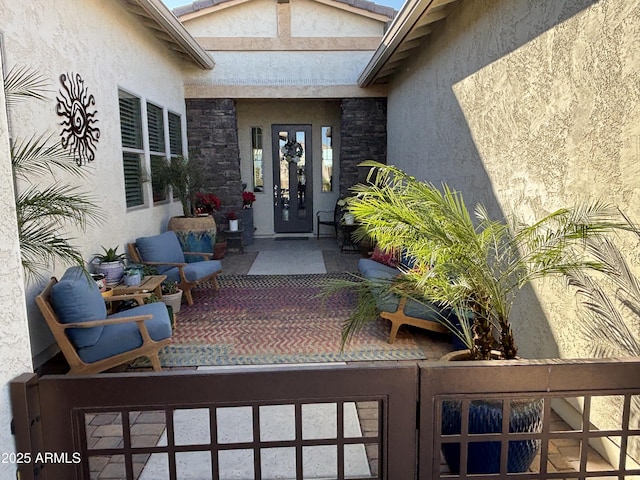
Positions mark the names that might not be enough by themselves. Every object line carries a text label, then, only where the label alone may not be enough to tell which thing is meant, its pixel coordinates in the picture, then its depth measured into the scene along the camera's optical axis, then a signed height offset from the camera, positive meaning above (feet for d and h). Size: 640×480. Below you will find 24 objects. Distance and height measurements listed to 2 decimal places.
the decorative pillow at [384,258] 17.46 -3.29
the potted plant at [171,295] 16.90 -4.35
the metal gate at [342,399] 4.64 -2.35
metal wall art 14.28 +2.17
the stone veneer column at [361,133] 30.45 +3.11
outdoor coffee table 14.64 -3.55
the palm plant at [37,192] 10.47 -0.29
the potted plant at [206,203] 26.91 -1.36
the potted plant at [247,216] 32.37 -2.64
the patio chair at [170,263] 18.29 -3.41
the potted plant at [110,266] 15.31 -2.91
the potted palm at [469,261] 7.15 -1.42
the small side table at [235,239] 30.14 -3.96
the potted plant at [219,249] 27.99 -4.34
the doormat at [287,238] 35.50 -4.66
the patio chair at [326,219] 34.17 -3.24
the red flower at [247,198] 32.39 -1.31
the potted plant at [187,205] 23.24 -1.33
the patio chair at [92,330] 10.96 -3.80
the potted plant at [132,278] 15.28 -3.30
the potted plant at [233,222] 30.01 -2.80
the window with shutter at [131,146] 19.57 +1.60
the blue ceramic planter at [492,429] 7.16 -4.13
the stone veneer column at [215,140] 29.60 +2.69
